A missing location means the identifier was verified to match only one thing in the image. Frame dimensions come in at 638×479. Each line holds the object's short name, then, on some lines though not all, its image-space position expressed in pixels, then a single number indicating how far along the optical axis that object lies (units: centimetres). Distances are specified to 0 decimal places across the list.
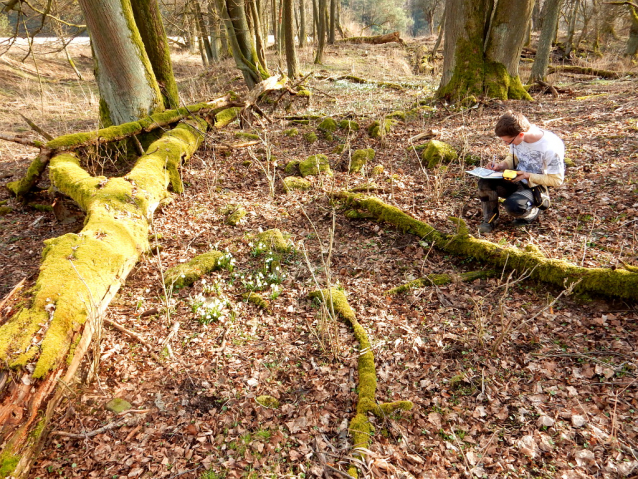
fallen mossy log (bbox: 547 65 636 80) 1332
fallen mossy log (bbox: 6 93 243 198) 578
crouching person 405
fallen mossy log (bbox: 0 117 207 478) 241
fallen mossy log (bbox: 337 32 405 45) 2791
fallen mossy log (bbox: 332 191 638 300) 315
